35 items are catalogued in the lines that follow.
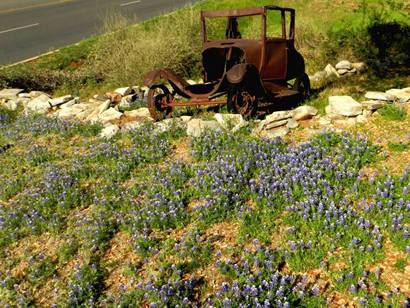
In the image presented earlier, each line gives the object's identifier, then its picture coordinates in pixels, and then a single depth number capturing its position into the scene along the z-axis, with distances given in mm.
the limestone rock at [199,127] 7992
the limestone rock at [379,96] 8172
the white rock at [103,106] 10199
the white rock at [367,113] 7848
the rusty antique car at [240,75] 8180
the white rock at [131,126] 8721
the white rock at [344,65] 11523
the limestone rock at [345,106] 7887
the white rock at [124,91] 11414
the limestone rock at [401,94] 8198
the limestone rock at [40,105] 11078
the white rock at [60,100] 11223
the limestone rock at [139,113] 9784
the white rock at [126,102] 10555
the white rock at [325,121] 7879
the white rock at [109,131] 8732
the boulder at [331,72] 11303
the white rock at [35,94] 12348
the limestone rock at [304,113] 8141
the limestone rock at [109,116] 9695
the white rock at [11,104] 11633
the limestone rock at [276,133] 7643
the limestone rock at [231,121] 7979
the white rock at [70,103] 11091
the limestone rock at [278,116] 7977
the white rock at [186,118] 8816
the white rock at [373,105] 7965
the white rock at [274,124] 7922
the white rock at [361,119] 7725
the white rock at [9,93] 12247
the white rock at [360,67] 11604
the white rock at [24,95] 12305
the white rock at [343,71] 11516
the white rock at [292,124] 7891
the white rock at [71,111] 10336
